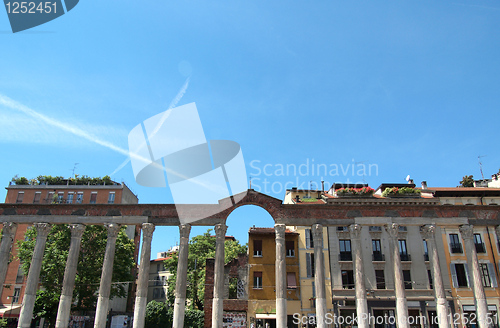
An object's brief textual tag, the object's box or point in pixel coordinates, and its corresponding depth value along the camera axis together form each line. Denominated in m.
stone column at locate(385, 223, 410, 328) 25.75
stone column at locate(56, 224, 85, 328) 25.81
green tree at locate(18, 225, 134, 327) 36.19
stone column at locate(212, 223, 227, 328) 25.64
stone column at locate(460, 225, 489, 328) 26.20
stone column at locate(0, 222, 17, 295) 28.09
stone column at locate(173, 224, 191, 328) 25.52
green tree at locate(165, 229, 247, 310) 45.59
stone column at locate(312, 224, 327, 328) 25.81
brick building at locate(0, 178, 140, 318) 49.75
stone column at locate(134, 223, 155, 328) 25.53
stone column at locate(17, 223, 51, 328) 26.16
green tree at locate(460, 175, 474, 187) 52.62
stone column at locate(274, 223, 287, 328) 25.73
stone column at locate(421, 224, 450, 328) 25.71
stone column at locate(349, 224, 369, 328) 25.69
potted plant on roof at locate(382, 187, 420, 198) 38.41
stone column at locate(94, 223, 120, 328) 25.59
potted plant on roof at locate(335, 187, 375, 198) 38.52
